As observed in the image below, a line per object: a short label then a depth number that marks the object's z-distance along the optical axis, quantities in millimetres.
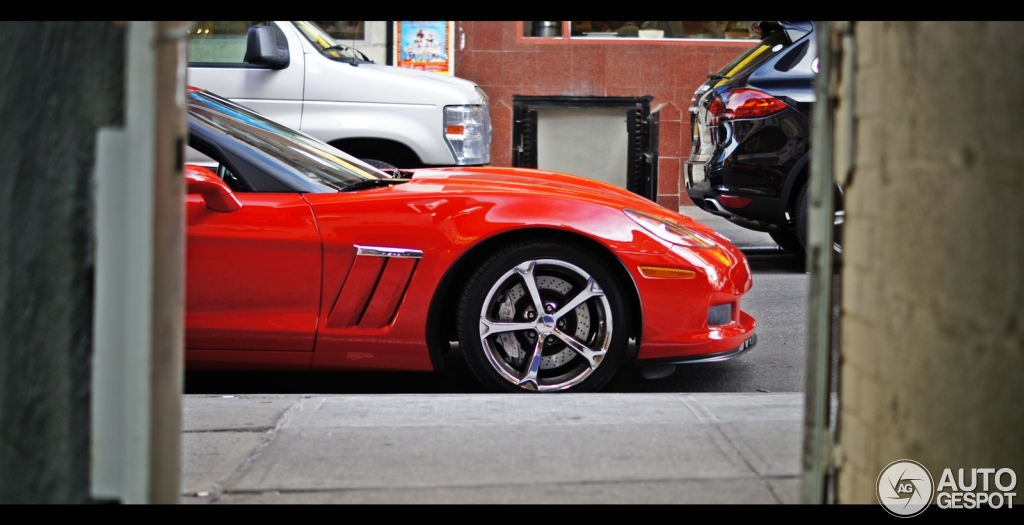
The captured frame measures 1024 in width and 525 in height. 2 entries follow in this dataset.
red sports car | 4008
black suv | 7184
